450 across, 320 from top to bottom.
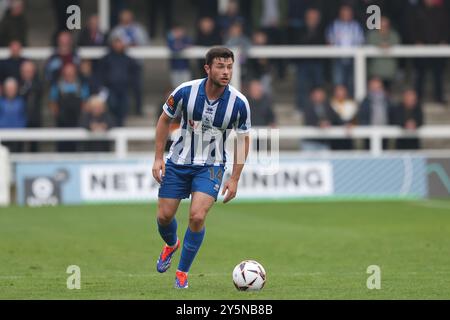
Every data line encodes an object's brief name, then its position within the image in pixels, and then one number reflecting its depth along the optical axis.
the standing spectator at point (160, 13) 25.72
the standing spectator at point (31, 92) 22.30
